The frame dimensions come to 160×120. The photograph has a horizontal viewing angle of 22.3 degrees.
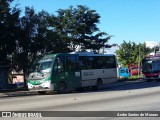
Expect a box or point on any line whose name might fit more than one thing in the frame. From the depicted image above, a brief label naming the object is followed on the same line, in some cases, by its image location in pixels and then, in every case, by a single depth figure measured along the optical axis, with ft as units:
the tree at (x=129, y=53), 254.47
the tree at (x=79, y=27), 139.85
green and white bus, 87.15
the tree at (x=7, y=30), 105.40
